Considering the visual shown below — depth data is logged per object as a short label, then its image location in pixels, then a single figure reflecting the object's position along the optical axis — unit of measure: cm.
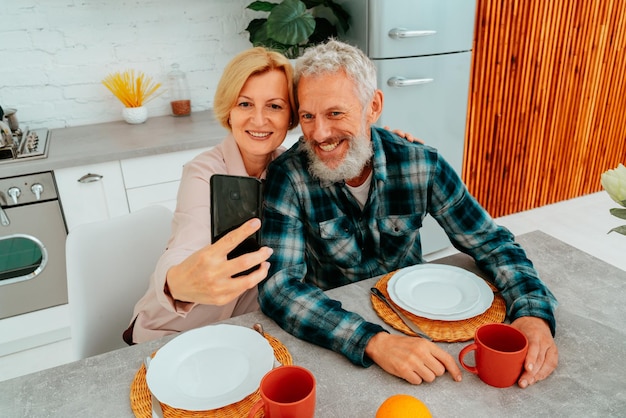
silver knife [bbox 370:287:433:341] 101
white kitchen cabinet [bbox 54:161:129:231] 205
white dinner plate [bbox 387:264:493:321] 106
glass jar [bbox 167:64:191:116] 265
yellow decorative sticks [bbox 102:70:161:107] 247
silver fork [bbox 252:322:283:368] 102
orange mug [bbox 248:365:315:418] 71
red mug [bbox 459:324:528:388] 82
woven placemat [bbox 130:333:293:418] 83
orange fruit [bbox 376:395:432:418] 71
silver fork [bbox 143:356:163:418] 82
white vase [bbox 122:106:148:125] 251
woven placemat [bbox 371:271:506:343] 100
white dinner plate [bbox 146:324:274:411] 85
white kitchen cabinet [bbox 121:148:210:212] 214
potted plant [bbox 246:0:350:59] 218
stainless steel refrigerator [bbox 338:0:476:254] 228
